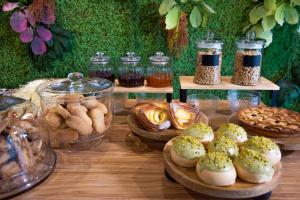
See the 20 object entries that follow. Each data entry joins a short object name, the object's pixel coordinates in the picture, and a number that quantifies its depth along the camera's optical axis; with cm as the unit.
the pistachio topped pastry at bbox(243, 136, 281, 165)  67
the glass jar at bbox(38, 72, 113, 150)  83
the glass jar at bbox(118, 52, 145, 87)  118
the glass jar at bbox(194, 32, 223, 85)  116
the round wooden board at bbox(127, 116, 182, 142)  85
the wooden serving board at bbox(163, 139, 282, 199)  59
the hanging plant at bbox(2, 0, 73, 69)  126
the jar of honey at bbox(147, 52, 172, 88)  119
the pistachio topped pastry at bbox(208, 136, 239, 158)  67
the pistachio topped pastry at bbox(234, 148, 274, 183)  61
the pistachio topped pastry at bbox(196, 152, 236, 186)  60
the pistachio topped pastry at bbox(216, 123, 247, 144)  75
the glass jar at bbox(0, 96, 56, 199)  65
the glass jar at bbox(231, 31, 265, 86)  115
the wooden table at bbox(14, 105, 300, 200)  66
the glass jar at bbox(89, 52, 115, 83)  121
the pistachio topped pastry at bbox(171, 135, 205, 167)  66
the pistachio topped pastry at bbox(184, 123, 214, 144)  75
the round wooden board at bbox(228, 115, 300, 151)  82
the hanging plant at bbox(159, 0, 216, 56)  125
